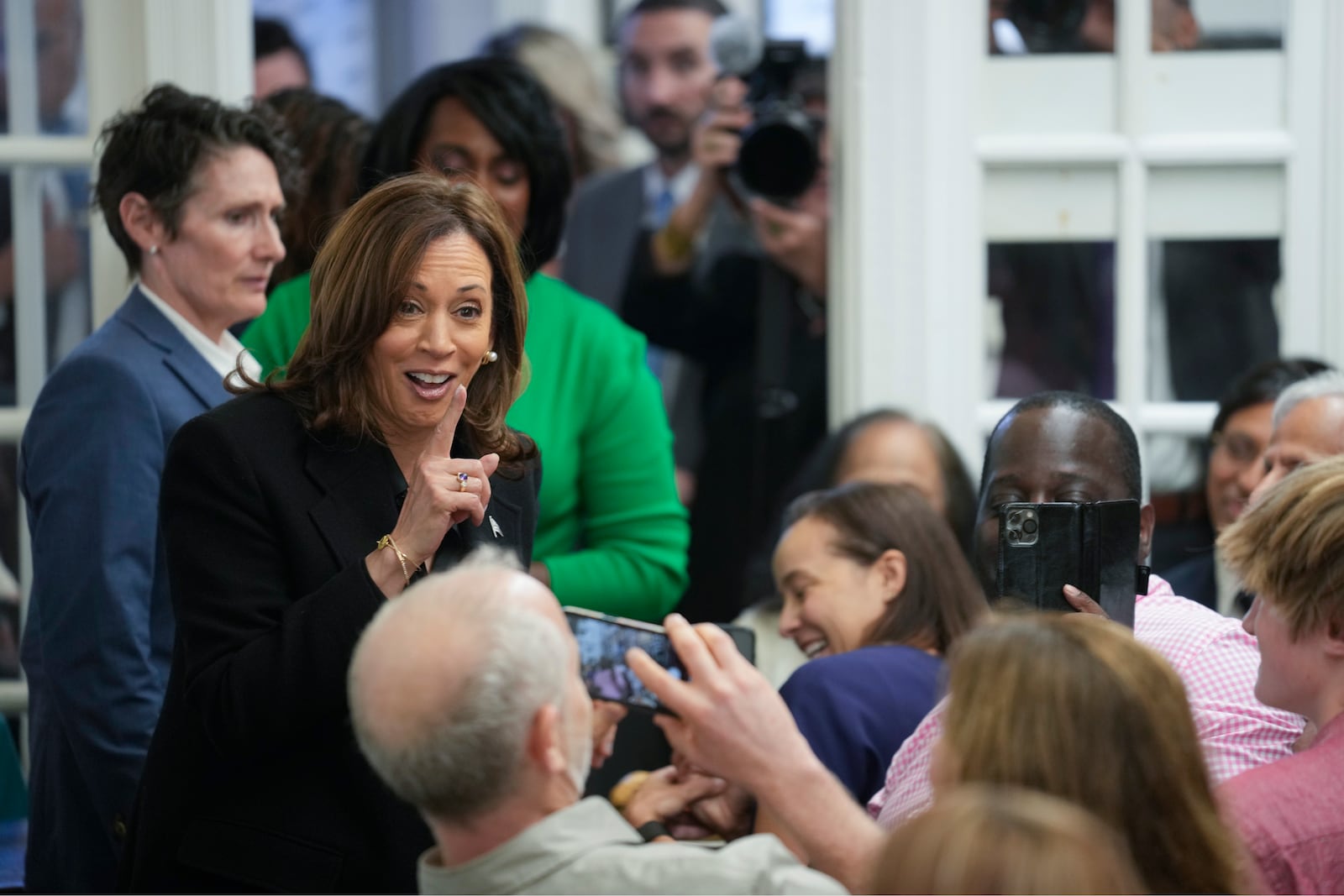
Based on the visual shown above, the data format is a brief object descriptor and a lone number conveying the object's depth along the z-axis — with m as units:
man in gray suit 9.79
